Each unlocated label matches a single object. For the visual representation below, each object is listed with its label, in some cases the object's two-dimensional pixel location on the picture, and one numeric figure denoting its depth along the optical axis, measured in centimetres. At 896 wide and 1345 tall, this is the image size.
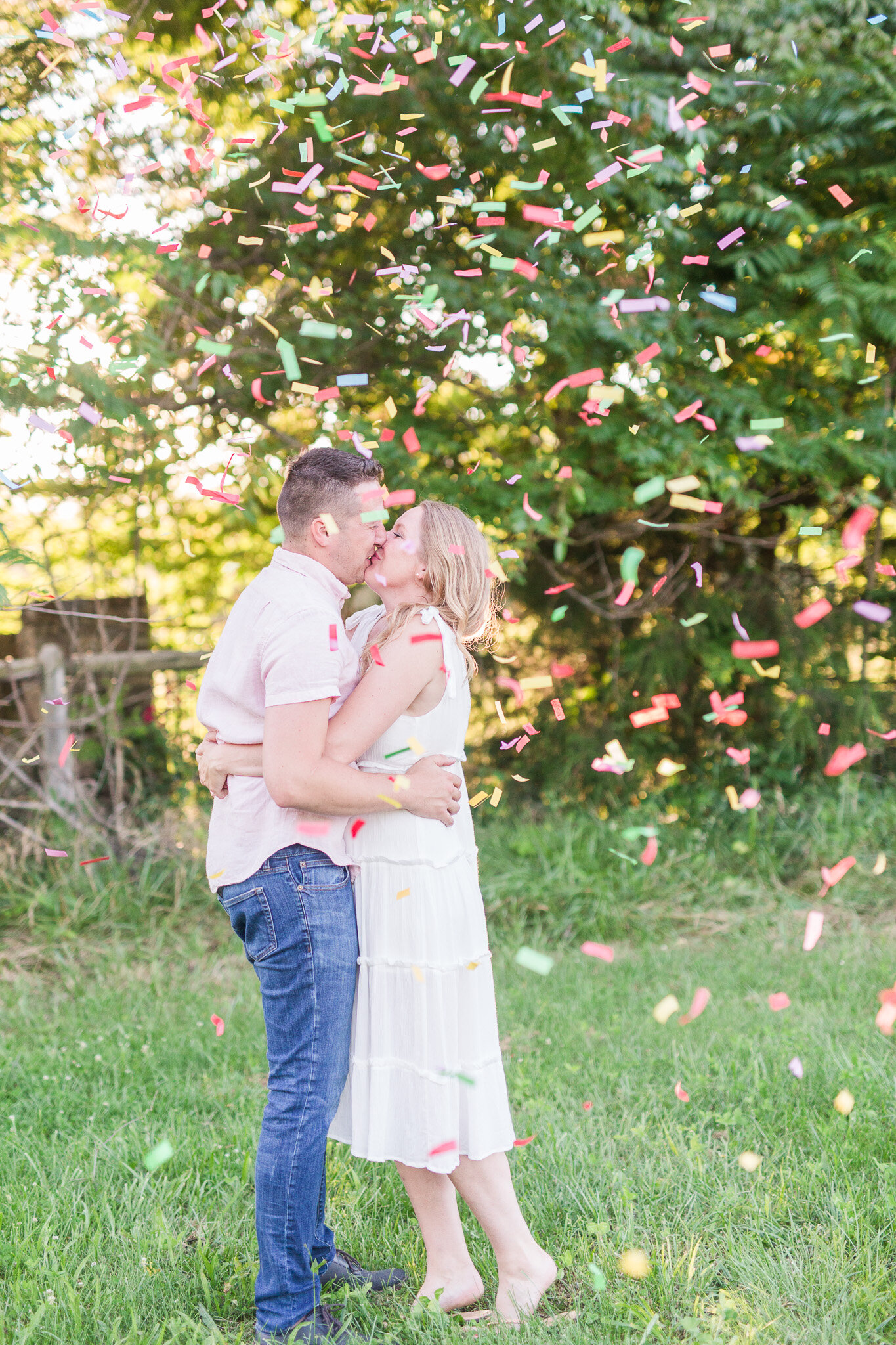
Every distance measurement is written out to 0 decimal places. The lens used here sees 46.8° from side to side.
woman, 226
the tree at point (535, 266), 478
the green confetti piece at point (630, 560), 353
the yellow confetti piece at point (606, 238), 484
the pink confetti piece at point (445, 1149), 224
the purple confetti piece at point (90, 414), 452
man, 212
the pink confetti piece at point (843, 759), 672
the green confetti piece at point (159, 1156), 264
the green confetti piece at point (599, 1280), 227
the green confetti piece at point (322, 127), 485
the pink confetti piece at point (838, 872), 580
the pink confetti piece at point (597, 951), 509
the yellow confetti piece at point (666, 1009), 398
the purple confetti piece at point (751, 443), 536
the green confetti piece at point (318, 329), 384
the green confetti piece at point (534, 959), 262
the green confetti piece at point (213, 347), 417
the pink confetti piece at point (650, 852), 602
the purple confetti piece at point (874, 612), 681
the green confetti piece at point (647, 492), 358
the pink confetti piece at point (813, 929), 512
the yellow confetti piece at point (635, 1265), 238
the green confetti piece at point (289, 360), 360
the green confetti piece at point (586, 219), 431
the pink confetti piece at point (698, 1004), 416
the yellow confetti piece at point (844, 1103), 300
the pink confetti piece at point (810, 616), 655
